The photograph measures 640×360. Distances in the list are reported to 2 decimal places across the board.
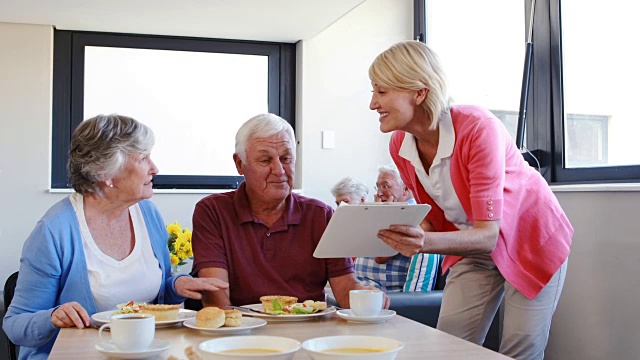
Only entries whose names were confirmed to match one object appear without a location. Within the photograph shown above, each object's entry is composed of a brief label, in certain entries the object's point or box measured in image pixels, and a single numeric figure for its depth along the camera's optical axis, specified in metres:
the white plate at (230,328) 1.50
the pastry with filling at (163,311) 1.59
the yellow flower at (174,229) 3.19
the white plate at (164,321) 1.58
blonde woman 1.94
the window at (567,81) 2.93
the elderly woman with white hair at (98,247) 1.77
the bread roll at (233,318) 1.53
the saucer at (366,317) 1.67
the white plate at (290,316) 1.68
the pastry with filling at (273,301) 1.73
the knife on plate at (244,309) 1.76
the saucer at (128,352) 1.26
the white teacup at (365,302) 1.67
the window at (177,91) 4.38
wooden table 1.32
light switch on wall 4.62
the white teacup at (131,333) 1.27
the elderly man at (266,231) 2.06
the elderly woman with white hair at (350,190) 4.08
